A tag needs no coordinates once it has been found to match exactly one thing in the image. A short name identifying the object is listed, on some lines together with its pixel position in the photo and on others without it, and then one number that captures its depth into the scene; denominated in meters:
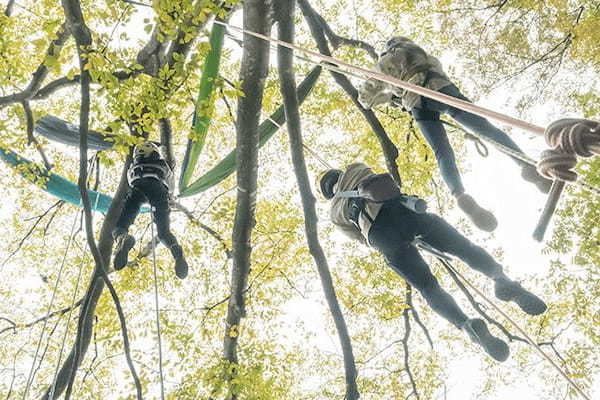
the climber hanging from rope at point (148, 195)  4.29
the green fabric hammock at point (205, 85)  4.56
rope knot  1.31
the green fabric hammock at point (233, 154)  5.19
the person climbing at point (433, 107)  2.83
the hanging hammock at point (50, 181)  5.05
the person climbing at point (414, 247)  2.66
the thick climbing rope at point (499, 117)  1.33
